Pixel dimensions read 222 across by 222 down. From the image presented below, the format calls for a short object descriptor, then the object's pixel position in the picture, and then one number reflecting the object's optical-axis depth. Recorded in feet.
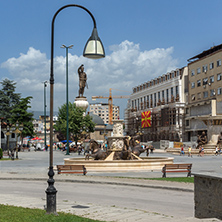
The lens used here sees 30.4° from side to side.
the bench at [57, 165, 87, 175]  75.97
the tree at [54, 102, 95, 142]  230.07
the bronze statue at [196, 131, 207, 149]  198.00
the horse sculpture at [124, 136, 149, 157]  92.89
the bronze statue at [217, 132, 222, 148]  194.62
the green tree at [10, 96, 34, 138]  263.49
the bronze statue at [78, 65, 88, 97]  185.13
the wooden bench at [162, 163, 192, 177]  69.92
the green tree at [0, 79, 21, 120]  273.13
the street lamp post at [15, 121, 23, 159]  147.24
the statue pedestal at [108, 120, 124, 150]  98.78
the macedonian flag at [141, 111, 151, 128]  343.67
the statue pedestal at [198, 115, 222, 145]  211.82
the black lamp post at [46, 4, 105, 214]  34.58
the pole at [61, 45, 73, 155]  179.54
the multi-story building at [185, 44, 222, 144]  251.80
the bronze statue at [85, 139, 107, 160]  91.35
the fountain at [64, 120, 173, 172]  83.90
